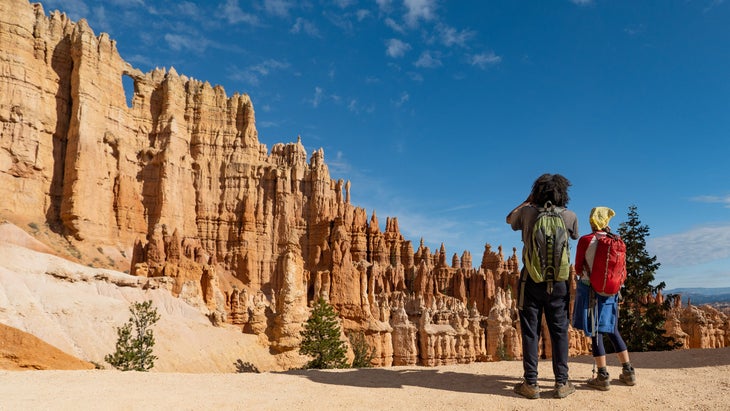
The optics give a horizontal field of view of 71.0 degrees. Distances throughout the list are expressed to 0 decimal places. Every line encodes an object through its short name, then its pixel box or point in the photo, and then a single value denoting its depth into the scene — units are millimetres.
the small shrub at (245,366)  23977
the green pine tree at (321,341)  23555
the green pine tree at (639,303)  22906
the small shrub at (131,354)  16828
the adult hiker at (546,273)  6203
